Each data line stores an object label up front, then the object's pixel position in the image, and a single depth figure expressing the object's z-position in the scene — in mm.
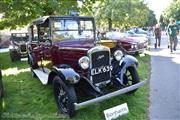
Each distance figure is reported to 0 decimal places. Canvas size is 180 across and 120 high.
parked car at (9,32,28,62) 8148
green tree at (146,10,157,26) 48621
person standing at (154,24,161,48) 9088
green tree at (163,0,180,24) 30916
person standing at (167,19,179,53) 7722
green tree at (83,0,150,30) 17838
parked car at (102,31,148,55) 6947
